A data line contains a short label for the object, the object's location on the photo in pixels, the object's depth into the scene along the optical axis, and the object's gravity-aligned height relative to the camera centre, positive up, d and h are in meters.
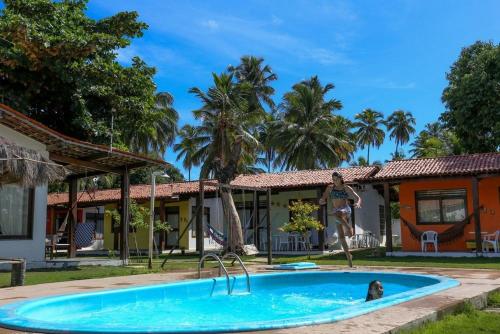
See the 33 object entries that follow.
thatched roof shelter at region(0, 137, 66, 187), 9.41 +1.18
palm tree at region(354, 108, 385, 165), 49.50 +9.69
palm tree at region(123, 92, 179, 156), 38.28 +7.76
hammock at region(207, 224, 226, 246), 17.06 -0.40
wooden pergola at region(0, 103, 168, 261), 12.09 +1.93
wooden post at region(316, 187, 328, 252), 20.42 +0.16
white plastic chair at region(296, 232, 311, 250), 21.28 -0.86
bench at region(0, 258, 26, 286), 8.32 -0.78
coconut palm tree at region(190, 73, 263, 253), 18.12 +4.79
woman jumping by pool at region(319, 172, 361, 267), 10.34 +0.50
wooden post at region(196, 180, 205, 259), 11.84 +0.26
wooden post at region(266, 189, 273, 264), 13.91 -0.10
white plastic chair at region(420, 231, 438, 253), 17.67 -0.56
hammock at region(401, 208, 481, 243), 16.97 -0.33
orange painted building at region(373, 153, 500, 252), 16.98 +1.03
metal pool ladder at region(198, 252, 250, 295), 8.96 -0.95
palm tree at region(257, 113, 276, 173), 35.91 +6.48
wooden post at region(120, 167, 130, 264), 14.45 +0.17
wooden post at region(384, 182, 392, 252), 17.78 +0.11
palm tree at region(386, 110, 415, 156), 54.97 +11.01
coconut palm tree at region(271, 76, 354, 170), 34.28 +6.48
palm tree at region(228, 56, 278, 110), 42.59 +13.12
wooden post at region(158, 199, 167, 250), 24.53 +0.02
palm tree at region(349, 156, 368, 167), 50.25 +6.45
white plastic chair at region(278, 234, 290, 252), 22.14 -0.81
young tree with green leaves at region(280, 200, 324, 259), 16.94 +0.06
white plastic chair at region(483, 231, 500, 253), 16.25 -0.63
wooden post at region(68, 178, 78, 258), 15.83 -0.04
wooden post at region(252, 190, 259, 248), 22.17 -0.73
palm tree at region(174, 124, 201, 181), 31.55 +5.44
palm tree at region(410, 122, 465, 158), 28.59 +5.10
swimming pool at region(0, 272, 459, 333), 4.17 -1.19
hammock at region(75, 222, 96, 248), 16.22 -0.25
